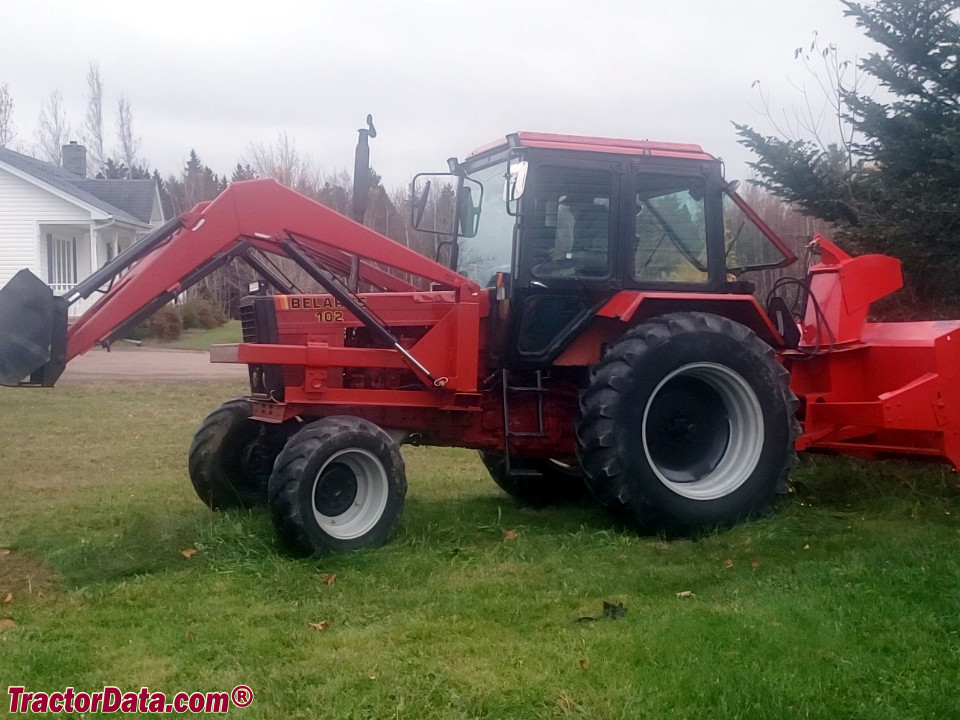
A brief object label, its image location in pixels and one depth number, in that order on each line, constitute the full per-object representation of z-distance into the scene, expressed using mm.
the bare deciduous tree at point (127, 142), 61031
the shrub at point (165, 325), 28781
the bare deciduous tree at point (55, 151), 59000
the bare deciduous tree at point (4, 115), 52938
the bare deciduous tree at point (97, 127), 60344
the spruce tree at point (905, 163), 8398
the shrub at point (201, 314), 32312
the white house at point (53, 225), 29953
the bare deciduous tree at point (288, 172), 33312
